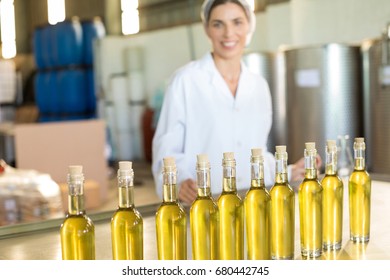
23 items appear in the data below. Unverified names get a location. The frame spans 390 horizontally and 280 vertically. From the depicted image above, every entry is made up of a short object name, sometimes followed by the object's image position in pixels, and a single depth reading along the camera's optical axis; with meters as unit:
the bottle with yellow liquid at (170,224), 1.13
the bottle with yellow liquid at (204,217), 1.15
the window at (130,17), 8.35
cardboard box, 5.30
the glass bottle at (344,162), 2.33
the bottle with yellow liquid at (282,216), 1.25
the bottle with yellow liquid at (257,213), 1.20
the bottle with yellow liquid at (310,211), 1.29
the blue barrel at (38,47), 8.06
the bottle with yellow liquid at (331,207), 1.37
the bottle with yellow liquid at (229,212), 1.18
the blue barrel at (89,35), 7.84
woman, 2.40
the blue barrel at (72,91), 7.84
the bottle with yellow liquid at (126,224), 1.11
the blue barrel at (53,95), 7.93
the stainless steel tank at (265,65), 4.74
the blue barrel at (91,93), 7.91
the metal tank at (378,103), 4.05
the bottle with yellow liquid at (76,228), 1.09
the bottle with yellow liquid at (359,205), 1.44
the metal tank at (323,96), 4.41
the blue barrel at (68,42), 7.75
